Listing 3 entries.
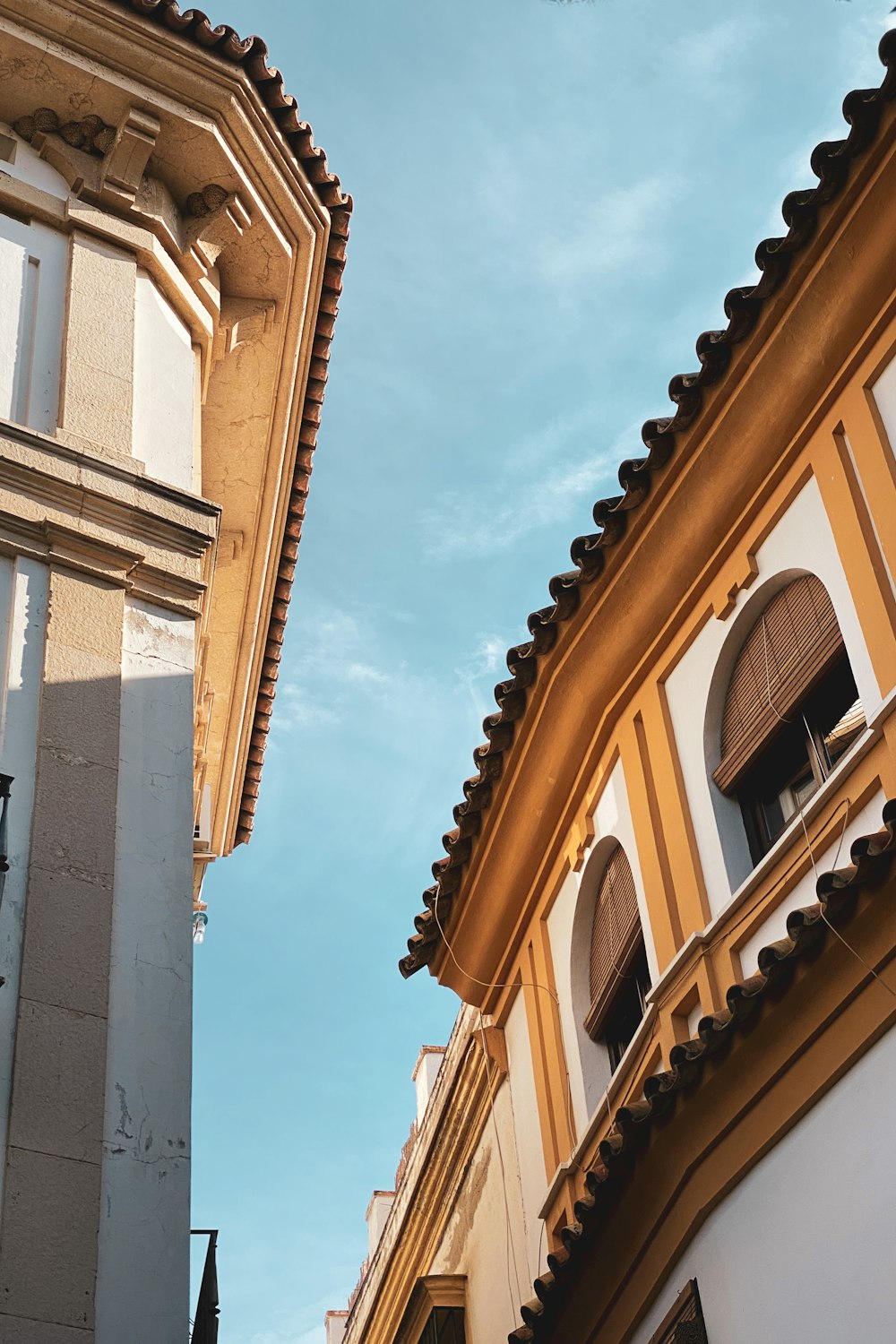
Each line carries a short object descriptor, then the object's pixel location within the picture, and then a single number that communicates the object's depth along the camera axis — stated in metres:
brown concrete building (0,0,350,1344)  6.31
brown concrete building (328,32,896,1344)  6.45
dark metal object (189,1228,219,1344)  6.45
